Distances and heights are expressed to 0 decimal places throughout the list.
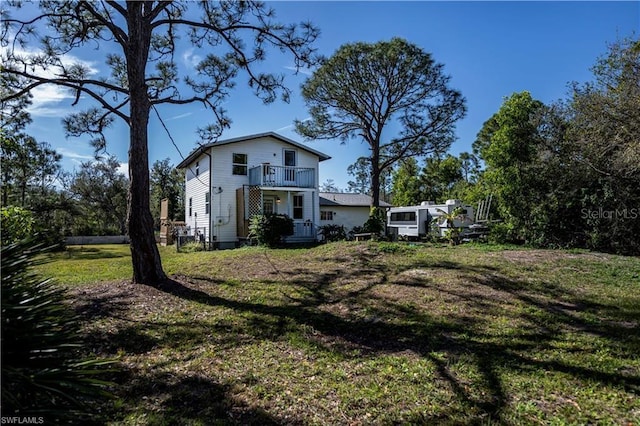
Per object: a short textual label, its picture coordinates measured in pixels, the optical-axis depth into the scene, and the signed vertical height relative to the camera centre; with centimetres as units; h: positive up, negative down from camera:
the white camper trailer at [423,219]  1677 -5
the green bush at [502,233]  1424 -68
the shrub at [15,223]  401 +1
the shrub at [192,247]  1661 -132
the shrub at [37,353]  171 -71
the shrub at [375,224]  1650 -23
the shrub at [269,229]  1503 -37
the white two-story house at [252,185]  1772 +193
